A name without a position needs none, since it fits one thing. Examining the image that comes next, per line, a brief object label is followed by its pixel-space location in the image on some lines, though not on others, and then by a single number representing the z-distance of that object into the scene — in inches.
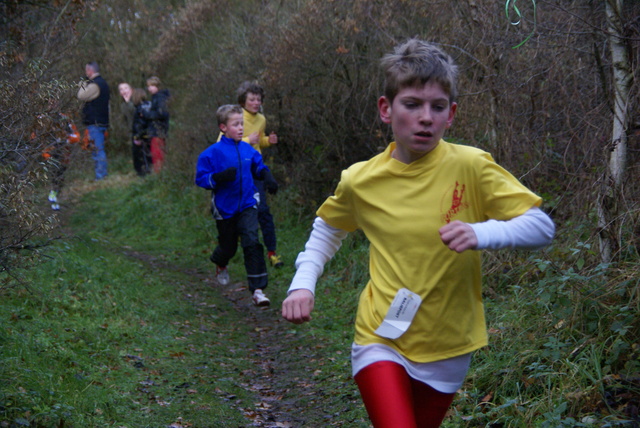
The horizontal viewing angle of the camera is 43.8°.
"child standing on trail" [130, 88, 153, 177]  714.8
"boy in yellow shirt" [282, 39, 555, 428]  120.9
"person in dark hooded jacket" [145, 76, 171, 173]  686.5
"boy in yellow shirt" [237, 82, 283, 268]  409.1
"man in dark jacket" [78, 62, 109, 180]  577.8
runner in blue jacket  345.7
